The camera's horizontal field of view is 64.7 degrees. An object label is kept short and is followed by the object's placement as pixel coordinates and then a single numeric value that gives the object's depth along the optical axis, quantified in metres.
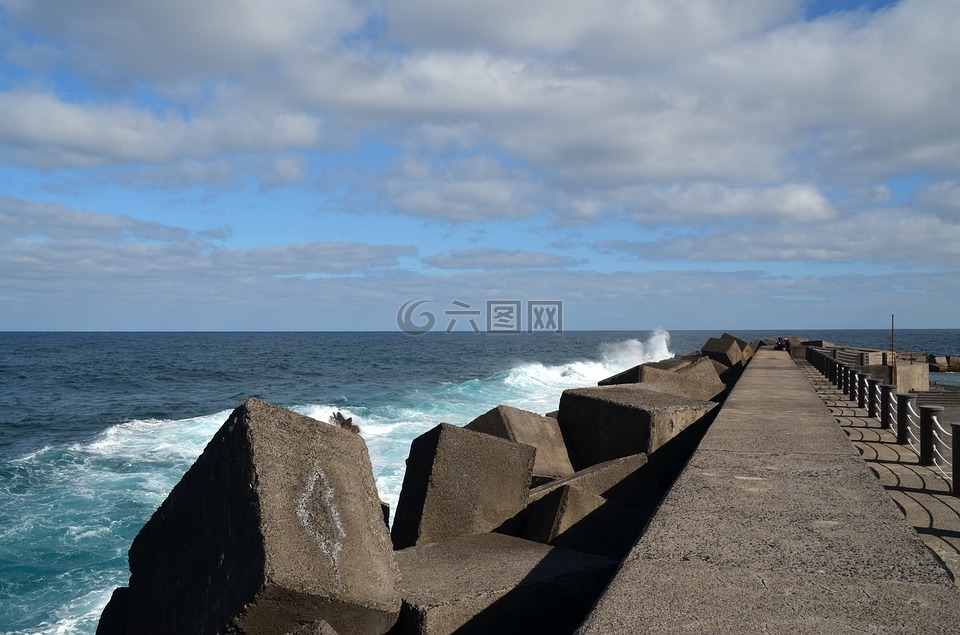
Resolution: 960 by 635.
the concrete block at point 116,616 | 3.57
